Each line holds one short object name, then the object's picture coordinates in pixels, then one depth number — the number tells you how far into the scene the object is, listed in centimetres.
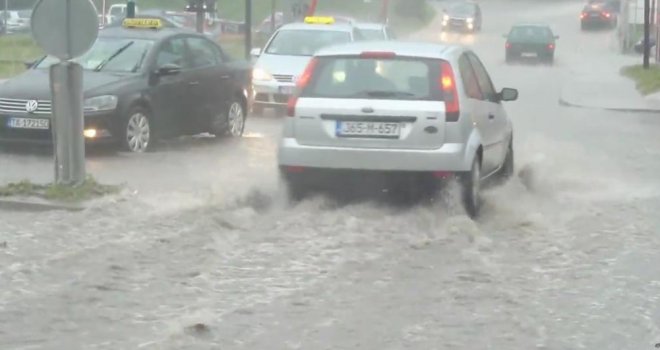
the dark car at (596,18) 6944
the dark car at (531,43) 4947
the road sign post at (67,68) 1213
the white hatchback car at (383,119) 1123
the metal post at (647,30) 3631
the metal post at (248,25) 2998
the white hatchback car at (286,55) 2312
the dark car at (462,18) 6500
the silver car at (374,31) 2602
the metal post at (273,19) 3968
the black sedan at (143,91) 1608
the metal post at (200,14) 2712
